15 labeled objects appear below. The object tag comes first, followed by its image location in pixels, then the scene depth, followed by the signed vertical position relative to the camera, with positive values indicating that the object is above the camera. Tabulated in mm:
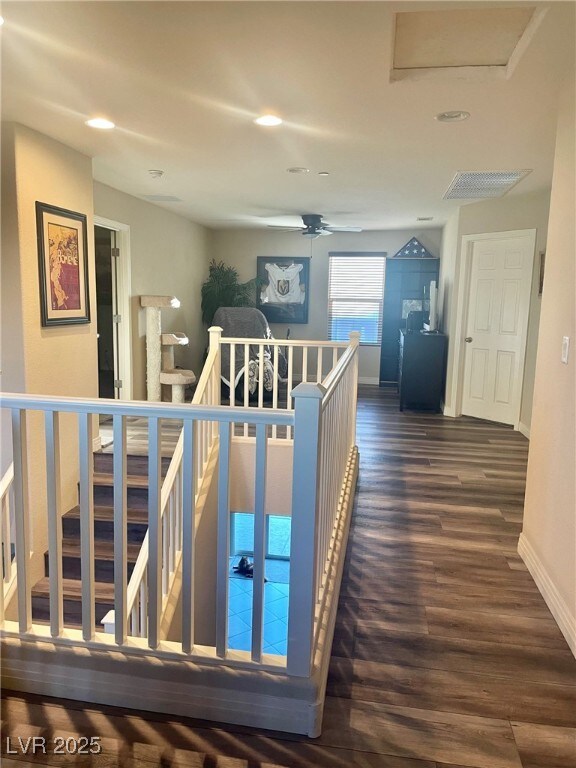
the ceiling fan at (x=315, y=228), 6332 +943
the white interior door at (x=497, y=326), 5492 -138
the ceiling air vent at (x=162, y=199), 5558 +1087
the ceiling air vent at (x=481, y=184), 4359 +1108
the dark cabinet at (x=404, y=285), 7645 +350
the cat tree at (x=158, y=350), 5645 -500
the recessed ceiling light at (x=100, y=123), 3080 +1023
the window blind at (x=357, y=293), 8234 +243
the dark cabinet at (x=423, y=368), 6383 -677
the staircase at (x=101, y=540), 3277 -1600
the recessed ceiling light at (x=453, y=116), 2914 +1060
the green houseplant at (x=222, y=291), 7895 +204
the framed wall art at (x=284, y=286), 8383 +317
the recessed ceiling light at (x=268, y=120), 2973 +1025
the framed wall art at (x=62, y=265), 3426 +233
